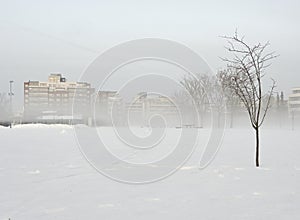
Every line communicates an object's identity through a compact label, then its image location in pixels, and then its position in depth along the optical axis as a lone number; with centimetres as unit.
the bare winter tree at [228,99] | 4597
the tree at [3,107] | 7155
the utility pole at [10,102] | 6818
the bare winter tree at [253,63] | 1270
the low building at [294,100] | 9599
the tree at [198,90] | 4542
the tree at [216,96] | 4634
